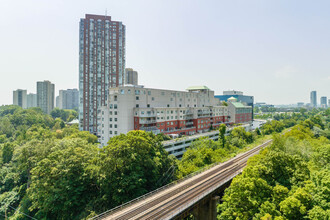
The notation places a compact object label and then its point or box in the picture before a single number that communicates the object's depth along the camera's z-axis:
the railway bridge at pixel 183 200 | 26.02
